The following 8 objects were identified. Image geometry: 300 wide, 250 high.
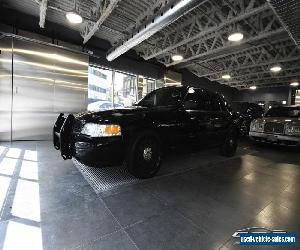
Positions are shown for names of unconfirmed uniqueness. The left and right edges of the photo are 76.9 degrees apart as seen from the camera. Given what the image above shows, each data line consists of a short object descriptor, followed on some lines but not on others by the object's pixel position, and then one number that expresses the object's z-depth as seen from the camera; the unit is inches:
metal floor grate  113.8
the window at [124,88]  374.3
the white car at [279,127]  225.1
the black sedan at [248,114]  204.8
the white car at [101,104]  346.9
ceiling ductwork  153.3
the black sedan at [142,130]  107.3
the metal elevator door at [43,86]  257.6
